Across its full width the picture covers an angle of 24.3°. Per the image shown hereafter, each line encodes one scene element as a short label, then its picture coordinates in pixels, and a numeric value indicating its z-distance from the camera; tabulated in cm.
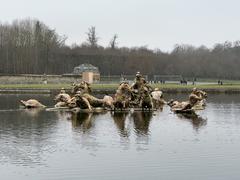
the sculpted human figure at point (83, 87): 3825
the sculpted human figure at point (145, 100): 3959
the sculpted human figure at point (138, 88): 3925
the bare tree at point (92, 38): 13062
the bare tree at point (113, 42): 13438
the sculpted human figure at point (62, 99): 4003
